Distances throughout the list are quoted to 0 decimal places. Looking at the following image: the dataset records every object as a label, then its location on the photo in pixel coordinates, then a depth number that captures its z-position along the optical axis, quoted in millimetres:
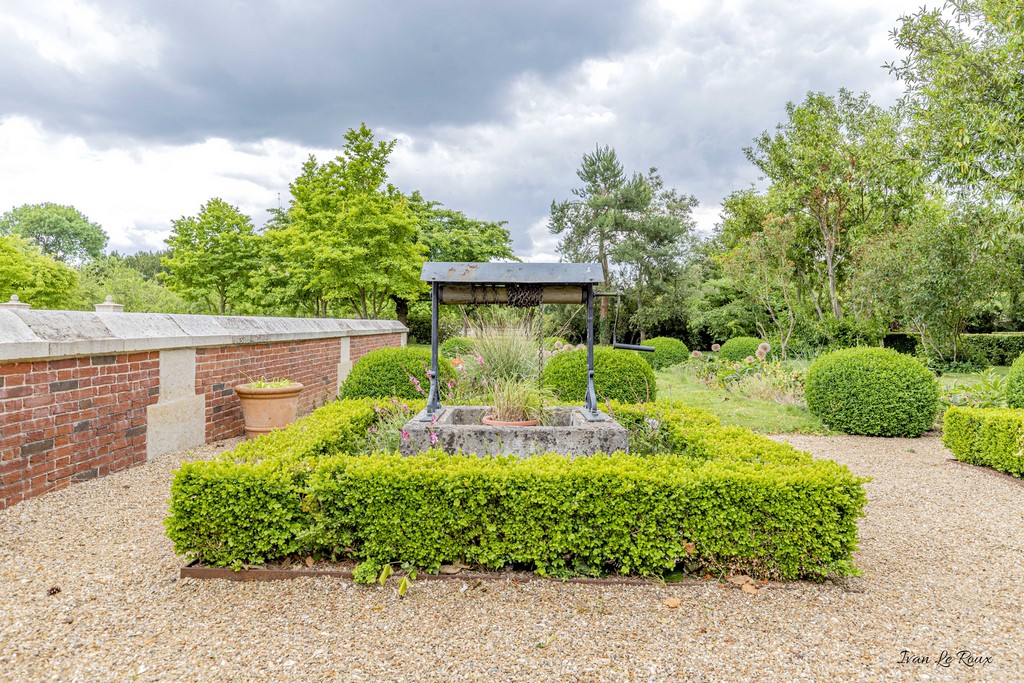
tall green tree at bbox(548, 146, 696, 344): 21578
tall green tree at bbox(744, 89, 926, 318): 14766
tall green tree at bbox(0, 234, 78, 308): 19672
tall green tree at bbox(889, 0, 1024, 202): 7832
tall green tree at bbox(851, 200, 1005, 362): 11199
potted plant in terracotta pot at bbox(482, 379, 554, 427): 3971
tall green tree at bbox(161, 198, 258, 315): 18016
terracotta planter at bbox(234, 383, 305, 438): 5410
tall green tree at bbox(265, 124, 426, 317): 13602
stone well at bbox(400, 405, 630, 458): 3479
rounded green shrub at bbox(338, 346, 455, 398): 5949
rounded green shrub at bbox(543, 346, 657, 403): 5828
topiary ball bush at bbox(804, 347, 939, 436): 6164
